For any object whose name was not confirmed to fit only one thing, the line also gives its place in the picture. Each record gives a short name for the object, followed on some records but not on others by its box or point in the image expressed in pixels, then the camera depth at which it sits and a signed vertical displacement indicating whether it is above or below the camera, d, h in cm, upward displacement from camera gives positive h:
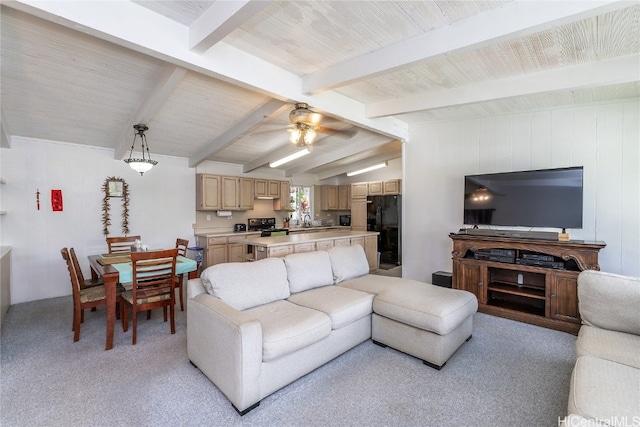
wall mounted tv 331 +10
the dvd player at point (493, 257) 354 -65
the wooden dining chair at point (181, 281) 373 -96
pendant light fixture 372 +58
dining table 280 -68
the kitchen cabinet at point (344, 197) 839 +27
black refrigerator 654 -48
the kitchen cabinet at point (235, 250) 608 -93
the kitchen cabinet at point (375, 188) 712 +46
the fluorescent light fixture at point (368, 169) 761 +102
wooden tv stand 314 -85
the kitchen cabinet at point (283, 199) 748 +19
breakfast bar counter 429 -62
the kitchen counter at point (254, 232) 595 -57
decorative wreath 496 +19
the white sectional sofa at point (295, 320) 196 -91
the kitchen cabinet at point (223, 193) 601 +31
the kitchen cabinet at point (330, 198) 859 +25
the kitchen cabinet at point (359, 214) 766 -21
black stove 686 -44
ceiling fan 322 +94
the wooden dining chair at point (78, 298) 291 -95
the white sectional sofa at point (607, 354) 127 -89
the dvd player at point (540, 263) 324 -66
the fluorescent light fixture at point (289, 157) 555 +98
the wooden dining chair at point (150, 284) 291 -83
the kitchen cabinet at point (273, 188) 720 +46
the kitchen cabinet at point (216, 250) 577 -89
